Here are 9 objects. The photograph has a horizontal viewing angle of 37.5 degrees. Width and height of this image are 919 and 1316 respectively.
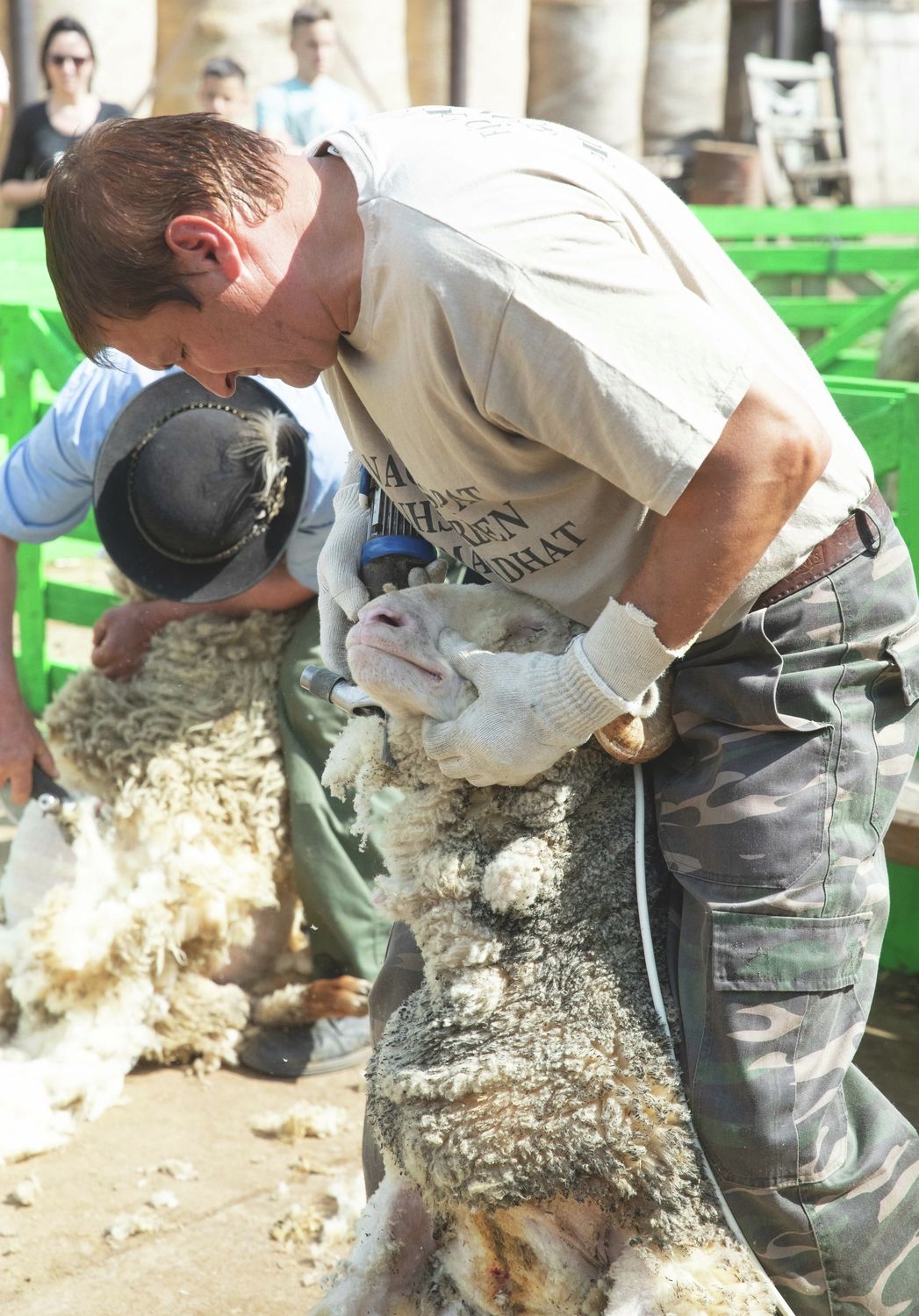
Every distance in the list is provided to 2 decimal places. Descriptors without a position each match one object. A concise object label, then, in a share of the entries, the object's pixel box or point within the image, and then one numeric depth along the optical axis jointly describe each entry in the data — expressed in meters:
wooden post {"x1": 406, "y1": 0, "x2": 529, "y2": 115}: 13.05
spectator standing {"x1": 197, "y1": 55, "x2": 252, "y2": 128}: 7.40
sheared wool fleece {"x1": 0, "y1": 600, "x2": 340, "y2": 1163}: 2.98
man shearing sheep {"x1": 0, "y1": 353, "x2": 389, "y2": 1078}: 2.91
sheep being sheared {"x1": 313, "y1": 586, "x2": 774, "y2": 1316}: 1.60
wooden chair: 15.43
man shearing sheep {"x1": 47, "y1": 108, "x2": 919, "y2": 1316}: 1.43
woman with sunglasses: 6.98
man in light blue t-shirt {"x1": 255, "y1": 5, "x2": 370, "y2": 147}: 8.18
